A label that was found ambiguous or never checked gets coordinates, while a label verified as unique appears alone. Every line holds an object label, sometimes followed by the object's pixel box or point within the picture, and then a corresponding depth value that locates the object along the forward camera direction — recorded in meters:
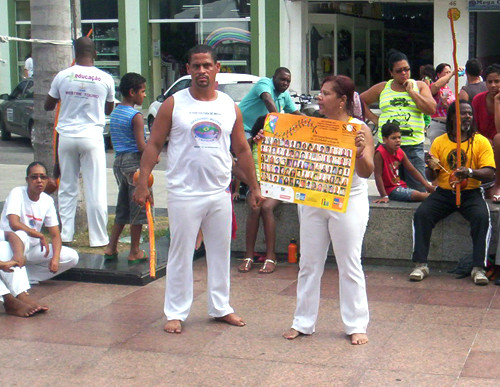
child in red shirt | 7.76
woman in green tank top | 8.05
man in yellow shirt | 7.01
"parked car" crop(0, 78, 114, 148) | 18.84
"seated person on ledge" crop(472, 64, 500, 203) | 7.66
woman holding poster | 5.48
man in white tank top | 5.70
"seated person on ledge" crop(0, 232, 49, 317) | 6.32
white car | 17.27
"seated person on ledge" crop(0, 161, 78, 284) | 6.79
